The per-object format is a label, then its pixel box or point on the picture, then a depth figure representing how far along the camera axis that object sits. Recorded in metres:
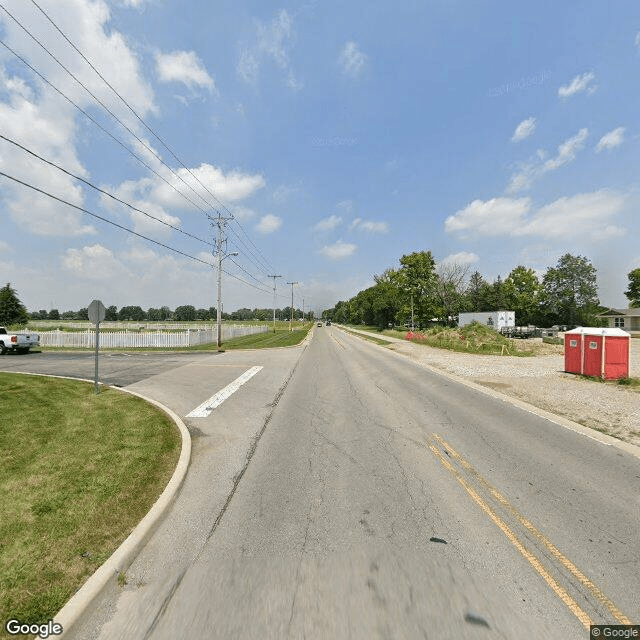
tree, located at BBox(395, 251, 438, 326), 53.12
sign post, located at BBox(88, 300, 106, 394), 9.82
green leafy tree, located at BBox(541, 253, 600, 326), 57.84
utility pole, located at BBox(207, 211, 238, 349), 26.31
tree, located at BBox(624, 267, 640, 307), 66.75
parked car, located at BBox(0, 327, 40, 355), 21.42
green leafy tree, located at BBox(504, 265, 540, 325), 58.72
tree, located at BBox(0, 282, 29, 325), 59.94
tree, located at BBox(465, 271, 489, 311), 71.72
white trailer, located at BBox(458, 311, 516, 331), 47.03
